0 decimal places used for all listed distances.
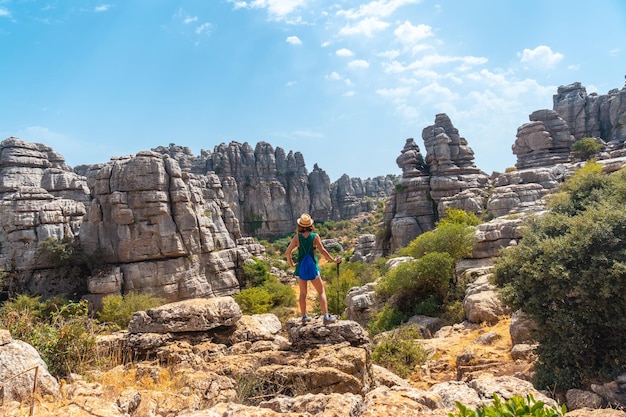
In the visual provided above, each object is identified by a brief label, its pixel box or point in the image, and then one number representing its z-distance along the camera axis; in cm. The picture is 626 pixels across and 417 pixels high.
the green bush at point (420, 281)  1277
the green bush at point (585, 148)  3136
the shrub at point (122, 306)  1766
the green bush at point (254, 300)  2006
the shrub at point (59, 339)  457
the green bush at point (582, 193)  759
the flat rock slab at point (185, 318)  581
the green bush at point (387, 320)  1201
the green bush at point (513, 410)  205
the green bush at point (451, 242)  1460
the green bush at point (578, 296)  502
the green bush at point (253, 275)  2628
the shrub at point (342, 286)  1628
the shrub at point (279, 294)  2433
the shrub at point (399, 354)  685
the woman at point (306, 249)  536
